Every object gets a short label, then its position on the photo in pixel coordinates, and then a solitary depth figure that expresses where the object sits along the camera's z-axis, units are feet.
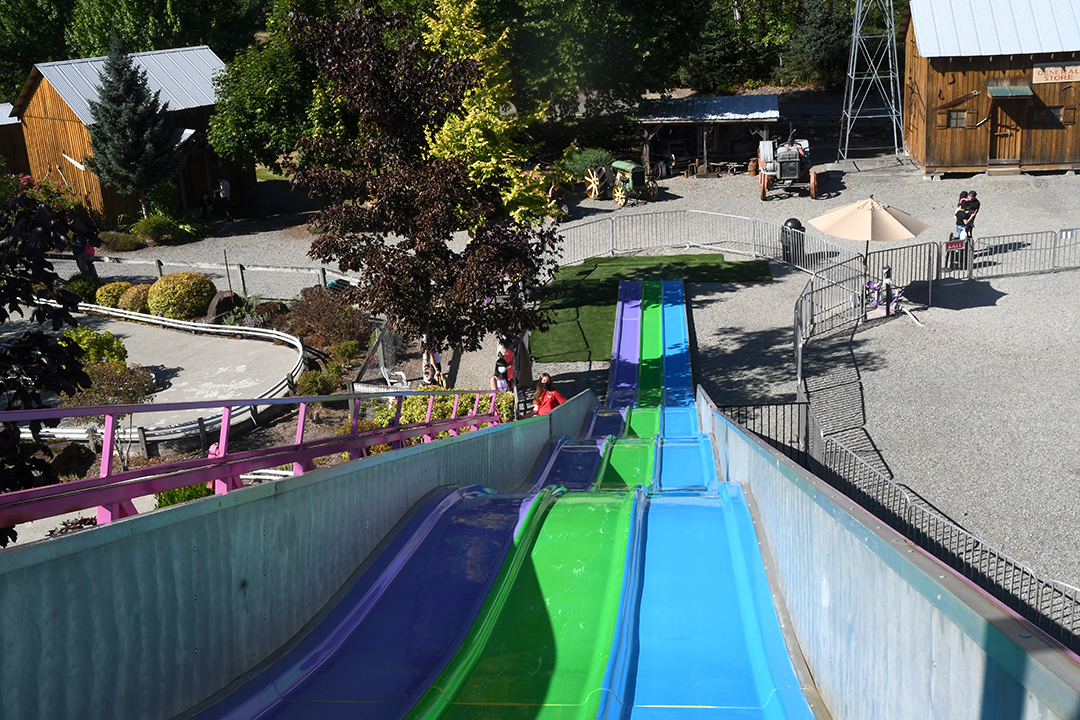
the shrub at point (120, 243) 100.89
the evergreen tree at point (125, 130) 101.30
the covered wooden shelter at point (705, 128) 111.04
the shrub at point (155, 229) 103.45
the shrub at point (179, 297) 77.71
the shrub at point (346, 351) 66.54
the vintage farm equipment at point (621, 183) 106.22
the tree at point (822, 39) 143.43
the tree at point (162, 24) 149.69
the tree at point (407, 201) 46.70
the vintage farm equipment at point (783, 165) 102.85
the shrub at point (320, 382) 58.75
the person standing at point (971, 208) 76.33
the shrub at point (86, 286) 84.43
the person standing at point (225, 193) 111.55
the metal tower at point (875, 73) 104.63
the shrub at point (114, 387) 55.93
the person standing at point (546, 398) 46.44
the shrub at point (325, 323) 70.59
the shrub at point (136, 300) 79.87
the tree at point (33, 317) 22.58
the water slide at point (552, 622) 15.34
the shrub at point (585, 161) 111.45
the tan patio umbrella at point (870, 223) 65.77
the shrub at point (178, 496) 34.08
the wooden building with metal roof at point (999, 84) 100.89
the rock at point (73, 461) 34.82
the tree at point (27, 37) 153.89
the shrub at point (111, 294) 82.33
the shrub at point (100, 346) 63.10
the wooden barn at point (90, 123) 106.93
